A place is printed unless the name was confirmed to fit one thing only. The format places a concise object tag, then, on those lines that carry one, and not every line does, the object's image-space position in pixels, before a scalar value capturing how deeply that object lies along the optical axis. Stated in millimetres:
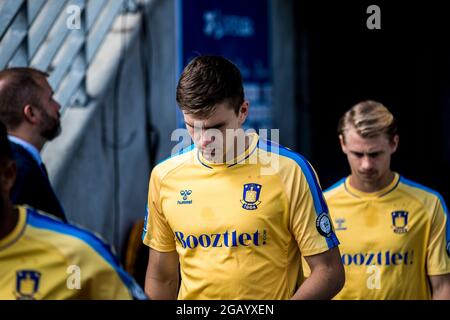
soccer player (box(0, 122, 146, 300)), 4457
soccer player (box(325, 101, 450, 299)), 7496
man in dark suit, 6512
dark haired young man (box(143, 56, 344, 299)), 5937
